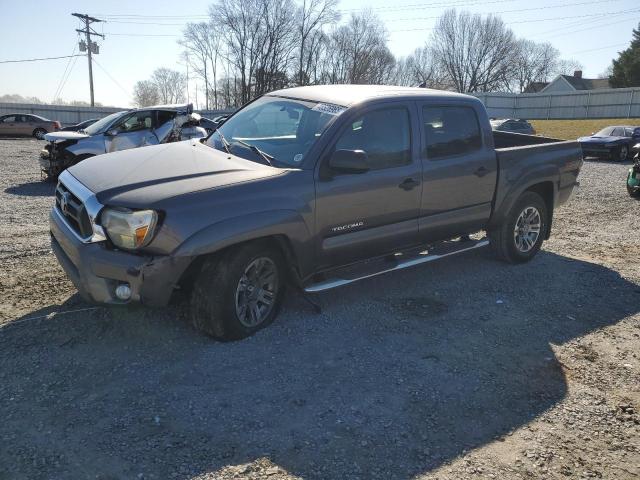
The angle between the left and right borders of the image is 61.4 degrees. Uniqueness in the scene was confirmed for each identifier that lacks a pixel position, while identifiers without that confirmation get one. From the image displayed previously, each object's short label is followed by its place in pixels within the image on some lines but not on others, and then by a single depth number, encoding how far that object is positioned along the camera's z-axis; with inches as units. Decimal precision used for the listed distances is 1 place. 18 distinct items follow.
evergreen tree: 2164.1
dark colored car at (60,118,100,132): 637.5
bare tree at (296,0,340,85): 2228.1
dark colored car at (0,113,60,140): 1112.8
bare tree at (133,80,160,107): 3243.1
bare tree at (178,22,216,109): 2591.0
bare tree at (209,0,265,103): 2240.0
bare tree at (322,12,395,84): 2527.1
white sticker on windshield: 182.5
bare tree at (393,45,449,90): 3037.9
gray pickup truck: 148.1
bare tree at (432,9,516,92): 3112.7
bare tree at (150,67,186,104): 3267.7
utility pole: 1902.3
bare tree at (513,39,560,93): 3351.4
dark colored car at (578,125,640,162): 807.1
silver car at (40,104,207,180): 436.1
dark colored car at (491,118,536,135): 1031.0
